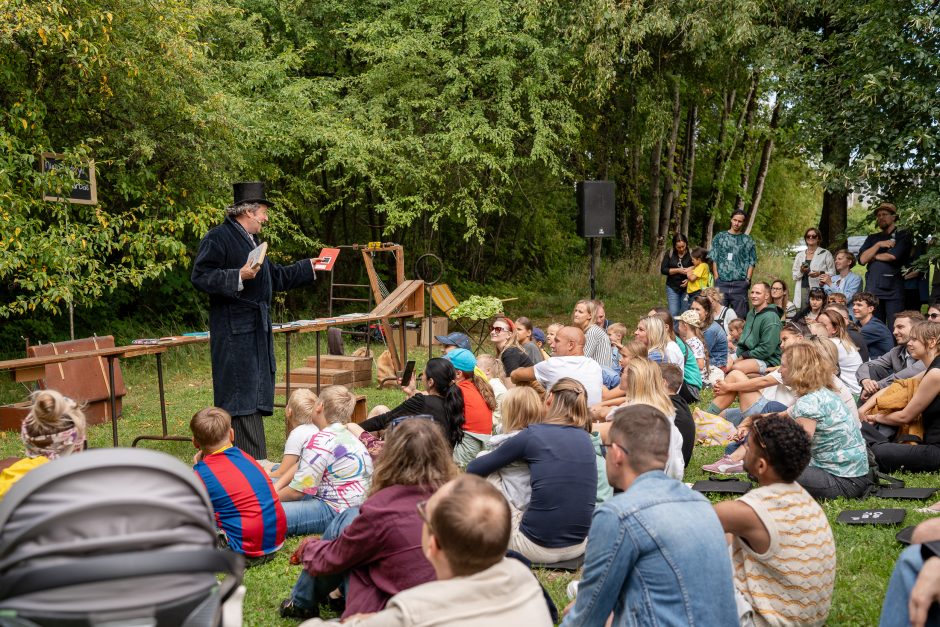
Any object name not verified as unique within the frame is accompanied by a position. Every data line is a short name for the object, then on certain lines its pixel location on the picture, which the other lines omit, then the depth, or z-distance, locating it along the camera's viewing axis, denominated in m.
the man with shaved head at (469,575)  2.21
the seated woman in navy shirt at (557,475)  4.19
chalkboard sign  9.70
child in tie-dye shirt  4.69
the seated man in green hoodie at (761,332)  9.06
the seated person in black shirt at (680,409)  5.89
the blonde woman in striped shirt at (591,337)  8.62
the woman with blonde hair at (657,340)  7.70
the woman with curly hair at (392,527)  3.29
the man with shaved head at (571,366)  6.64
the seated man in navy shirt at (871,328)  8.59
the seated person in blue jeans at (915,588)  2.38
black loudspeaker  12.78
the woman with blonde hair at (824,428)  4.99
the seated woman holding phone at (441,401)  5.52
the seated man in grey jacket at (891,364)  6.80
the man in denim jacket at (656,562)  2.64
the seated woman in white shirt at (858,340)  8.30
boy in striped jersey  4.35
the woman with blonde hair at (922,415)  5.79
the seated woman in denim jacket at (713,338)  10.02
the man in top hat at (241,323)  5.89
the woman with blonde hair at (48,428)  3.46
